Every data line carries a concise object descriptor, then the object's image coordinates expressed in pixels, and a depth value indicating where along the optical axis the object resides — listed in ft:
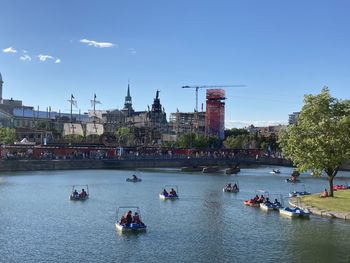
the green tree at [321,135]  268.21
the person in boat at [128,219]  197.63
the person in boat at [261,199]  277.23
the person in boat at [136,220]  199.64
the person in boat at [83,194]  298.56
